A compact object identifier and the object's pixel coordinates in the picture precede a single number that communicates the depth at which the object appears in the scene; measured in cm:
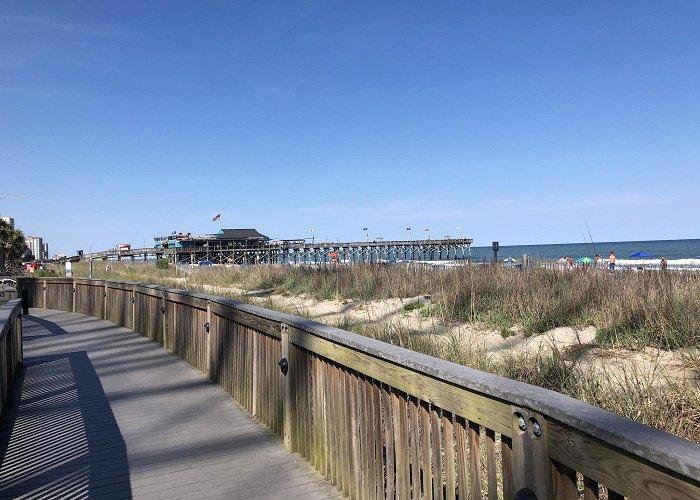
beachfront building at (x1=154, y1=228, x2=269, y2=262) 9444
